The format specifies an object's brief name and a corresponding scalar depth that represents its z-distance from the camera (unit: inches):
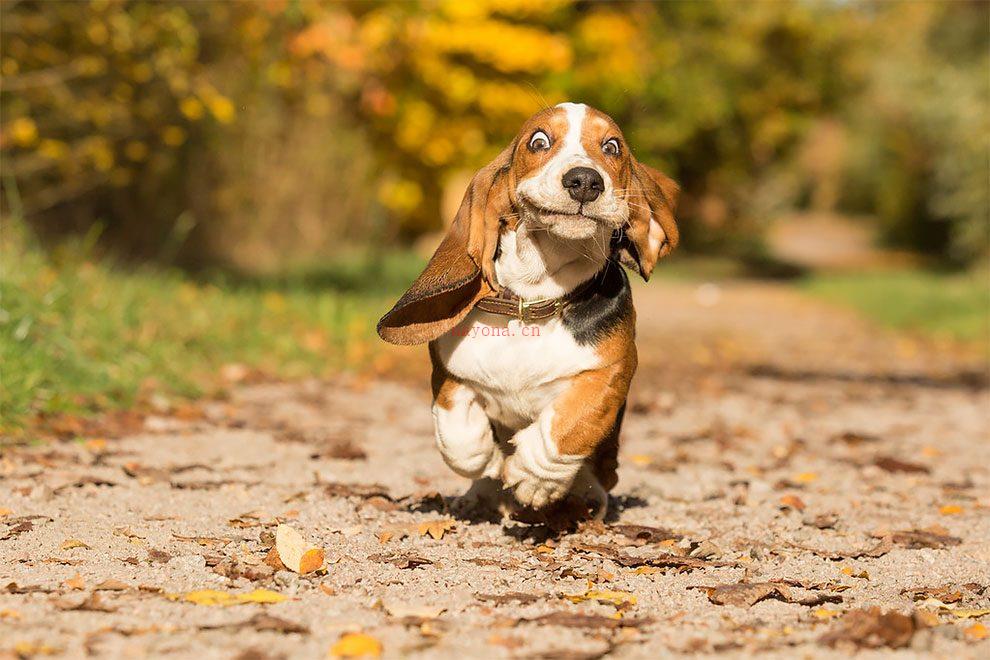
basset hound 291.7
